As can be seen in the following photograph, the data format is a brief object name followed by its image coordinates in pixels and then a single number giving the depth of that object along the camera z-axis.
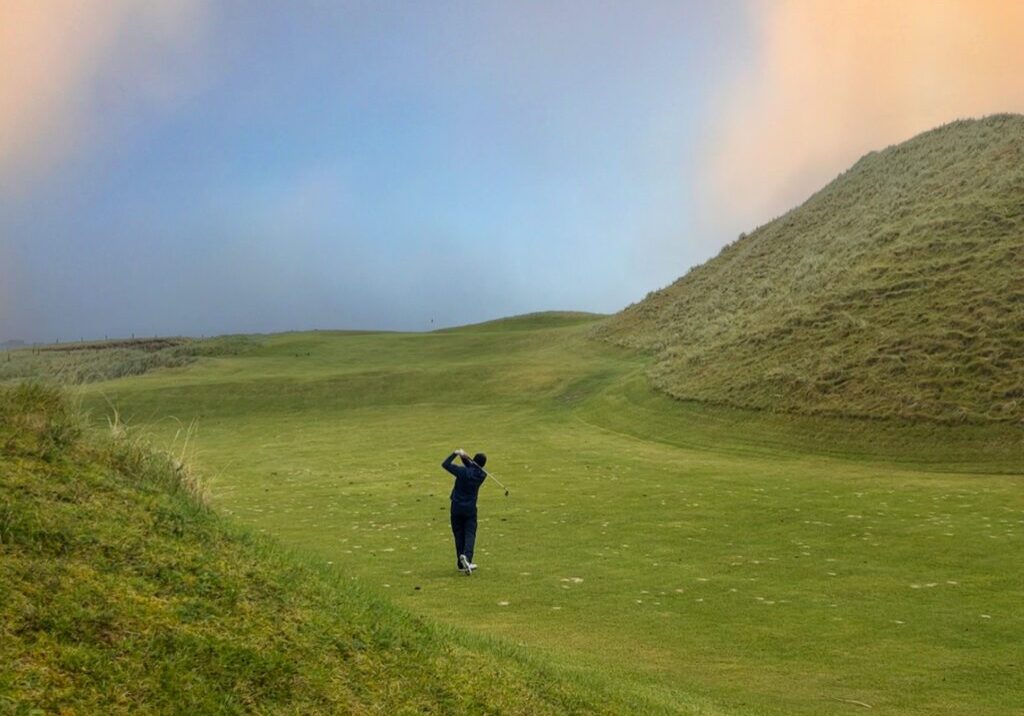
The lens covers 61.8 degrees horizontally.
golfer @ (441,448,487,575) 14.94
